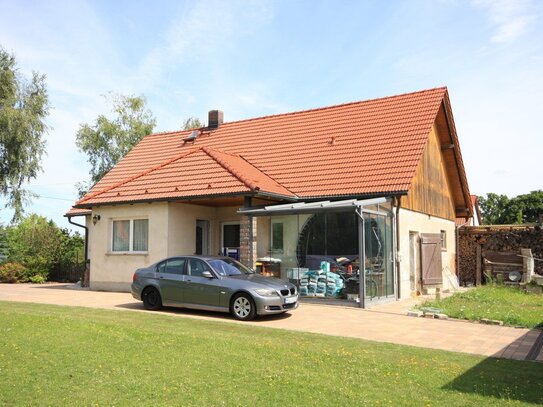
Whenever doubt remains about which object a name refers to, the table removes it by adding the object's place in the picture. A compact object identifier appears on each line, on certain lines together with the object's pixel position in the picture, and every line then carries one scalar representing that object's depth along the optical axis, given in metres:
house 15.25
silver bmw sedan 11.60
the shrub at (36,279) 24.19
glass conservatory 14.38
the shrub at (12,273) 23.72
